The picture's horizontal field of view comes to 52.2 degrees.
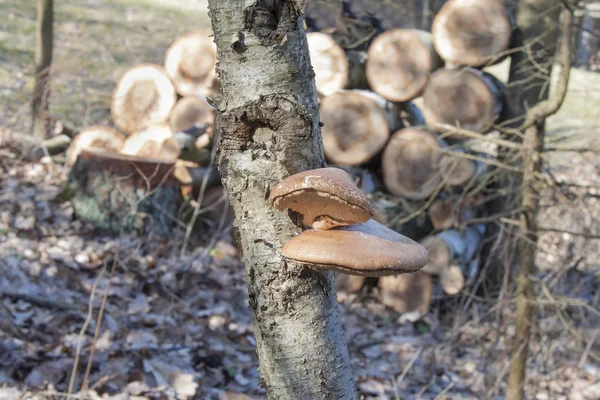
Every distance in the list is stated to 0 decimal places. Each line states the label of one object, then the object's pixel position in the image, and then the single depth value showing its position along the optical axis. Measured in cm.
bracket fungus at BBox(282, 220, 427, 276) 135
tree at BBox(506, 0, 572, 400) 373
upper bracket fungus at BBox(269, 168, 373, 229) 134
